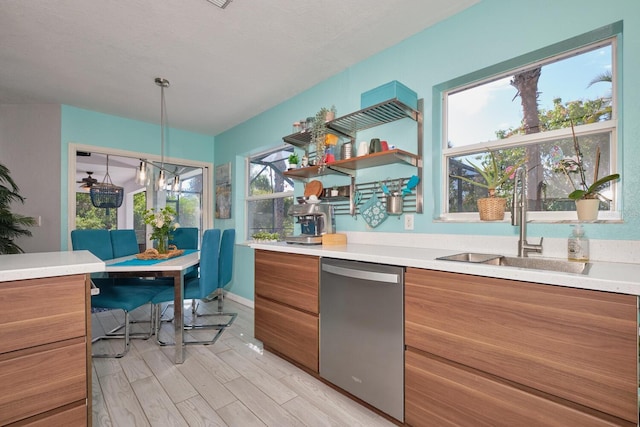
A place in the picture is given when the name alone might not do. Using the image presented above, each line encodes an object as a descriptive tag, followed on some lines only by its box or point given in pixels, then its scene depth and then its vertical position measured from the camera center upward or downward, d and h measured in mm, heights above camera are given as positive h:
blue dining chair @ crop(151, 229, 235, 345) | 2480 -536
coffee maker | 2379 -30
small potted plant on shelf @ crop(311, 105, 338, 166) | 2480 +695
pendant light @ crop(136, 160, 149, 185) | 2730 +401
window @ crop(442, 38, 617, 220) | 1492 +529
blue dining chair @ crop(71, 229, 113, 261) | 2654 -241
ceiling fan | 4477 +527
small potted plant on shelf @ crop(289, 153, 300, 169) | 2908 +562
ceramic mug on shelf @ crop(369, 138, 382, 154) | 2084 +500
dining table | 2150 -422
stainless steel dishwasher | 1473 -645
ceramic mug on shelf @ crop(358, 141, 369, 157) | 2192 +506
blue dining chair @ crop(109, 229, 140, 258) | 2992 -285
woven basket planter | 1650 +39
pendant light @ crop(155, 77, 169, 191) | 2780 +1284
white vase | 1353 +26
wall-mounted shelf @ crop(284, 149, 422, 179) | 1961 +403
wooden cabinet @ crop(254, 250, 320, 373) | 1946 -654
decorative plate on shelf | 2703 +253
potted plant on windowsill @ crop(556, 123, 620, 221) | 1354 +150
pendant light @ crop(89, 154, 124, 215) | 3883 +280
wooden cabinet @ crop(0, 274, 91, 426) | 1070 -527
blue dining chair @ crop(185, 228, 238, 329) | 2889 -504
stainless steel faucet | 1478 -1
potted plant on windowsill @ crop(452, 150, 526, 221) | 1653 +181
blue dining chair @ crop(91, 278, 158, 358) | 2262 -662
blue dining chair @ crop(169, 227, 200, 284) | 3637 -278
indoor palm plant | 2719 -46
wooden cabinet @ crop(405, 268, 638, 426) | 915 -513
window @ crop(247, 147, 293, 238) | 3564 +276
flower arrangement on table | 2600 -85
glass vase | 2706 -279
